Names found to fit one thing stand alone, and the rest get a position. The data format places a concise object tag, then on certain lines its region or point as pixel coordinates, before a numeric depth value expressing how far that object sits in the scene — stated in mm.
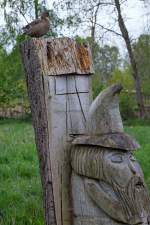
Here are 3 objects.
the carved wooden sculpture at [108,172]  2641
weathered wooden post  2865
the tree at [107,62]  34869
